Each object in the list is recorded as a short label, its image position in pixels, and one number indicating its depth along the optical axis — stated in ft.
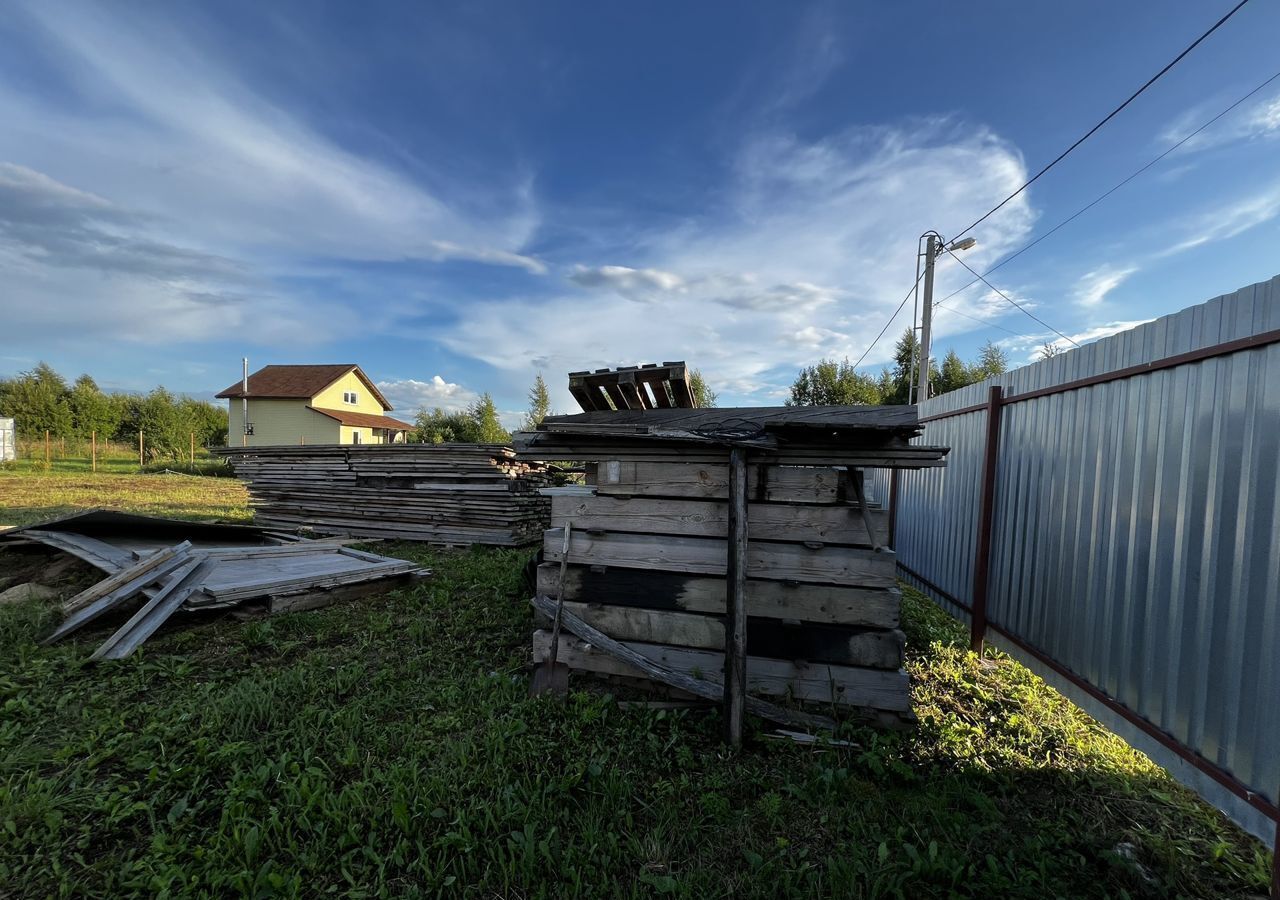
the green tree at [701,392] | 85.50
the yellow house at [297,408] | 97.30
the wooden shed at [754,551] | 11.21
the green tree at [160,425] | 102.22
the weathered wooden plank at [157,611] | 14.33
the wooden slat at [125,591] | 15.72
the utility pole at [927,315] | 42.20
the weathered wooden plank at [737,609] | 10.63
